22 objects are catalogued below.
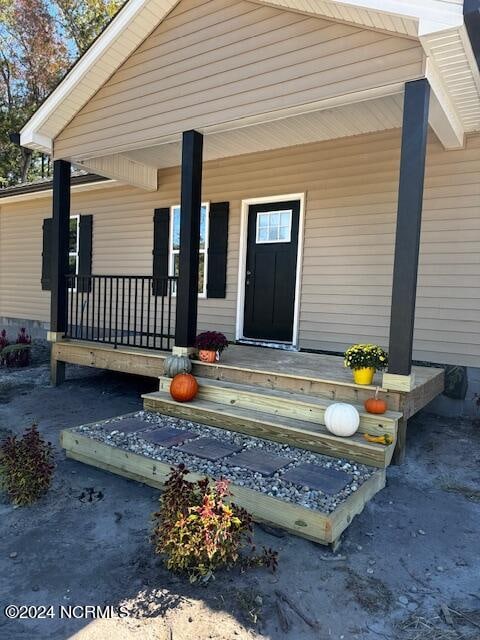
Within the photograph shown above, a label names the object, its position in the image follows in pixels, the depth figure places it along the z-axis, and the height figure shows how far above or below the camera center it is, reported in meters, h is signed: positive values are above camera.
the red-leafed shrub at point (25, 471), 2.73 -1.26
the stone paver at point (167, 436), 3.32 -1.23
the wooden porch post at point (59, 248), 5.79 +0.40
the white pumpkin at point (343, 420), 3.03 -0.91
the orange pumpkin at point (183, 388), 3.97 -0.97
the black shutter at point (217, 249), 6.16 +0.51
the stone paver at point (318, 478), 2.57 -1.18
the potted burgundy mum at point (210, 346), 4.41 -0.63
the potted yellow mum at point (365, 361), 3.41 -0.56
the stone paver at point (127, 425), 3.60 -1.24
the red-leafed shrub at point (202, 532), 1.95 -1.14
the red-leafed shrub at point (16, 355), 7.09 -1.33
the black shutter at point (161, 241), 6.85 +0.66
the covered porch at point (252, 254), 3.22 +0.39
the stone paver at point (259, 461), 2.82 -1.20
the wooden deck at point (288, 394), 3.23 -0.92
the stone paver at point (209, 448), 3.07 -1.22
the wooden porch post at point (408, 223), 3.19 +0.52
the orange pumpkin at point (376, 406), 3.13 -0.83
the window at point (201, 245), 6.40 +0.59
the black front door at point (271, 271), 5.69 +0.22
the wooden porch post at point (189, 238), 4.43 +0.47
